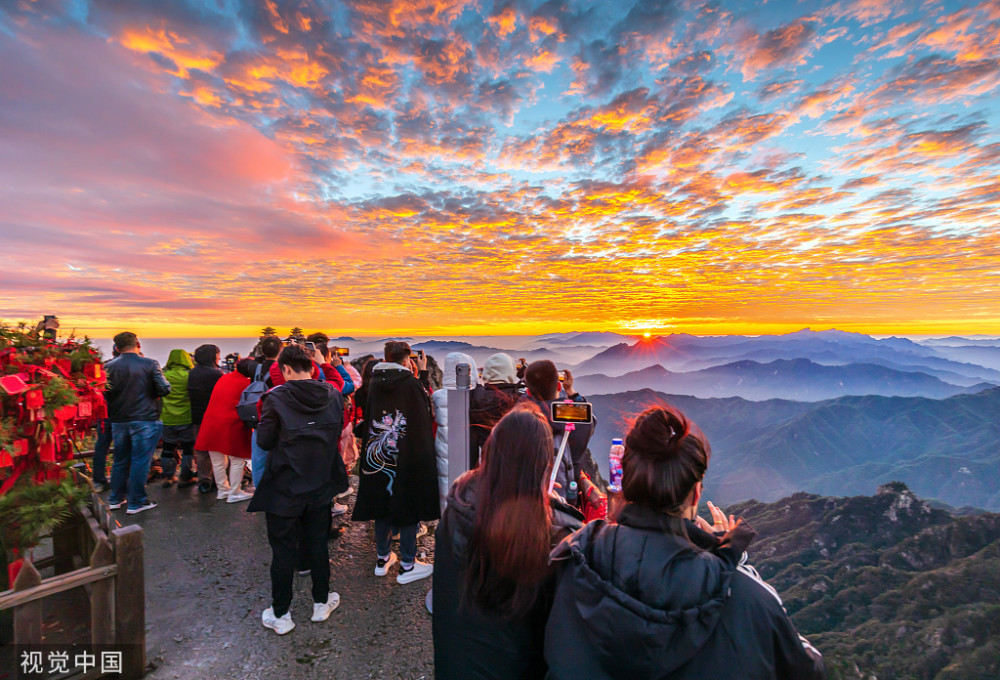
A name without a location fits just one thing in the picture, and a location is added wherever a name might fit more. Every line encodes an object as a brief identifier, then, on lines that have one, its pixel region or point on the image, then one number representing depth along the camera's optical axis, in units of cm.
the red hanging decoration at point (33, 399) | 301
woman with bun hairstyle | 136
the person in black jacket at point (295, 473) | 335
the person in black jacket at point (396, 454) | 410
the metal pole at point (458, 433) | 400
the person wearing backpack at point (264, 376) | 505
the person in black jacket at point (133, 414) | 548
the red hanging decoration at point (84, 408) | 362
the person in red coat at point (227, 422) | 573
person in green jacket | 653
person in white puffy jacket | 407
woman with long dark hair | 176
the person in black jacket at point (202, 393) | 645
